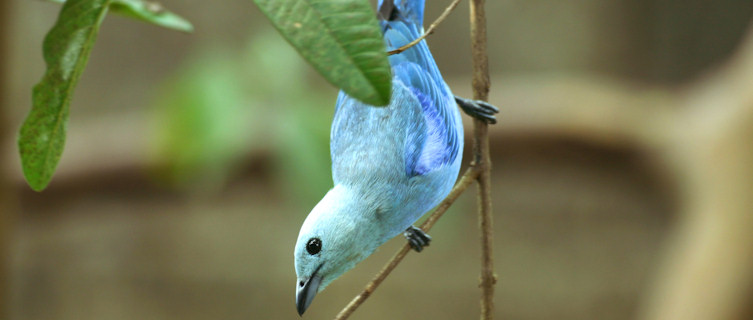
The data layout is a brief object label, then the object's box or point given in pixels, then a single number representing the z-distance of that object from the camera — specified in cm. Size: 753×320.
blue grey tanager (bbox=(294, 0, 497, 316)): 254
